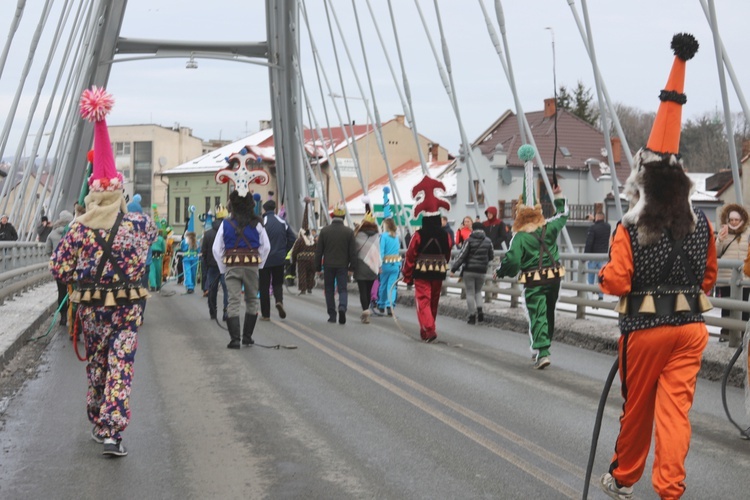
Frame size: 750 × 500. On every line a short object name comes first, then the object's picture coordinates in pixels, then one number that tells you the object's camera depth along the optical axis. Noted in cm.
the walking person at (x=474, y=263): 1750
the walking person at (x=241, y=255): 1382
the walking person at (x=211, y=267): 1761
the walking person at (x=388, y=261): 1956
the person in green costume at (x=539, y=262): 1173
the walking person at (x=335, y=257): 1780
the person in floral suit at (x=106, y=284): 748
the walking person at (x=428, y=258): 1470
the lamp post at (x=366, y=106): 3195
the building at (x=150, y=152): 10469
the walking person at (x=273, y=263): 1727
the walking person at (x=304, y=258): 2655
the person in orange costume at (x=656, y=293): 591
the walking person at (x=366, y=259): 1814
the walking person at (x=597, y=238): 2248
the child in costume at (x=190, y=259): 2739
